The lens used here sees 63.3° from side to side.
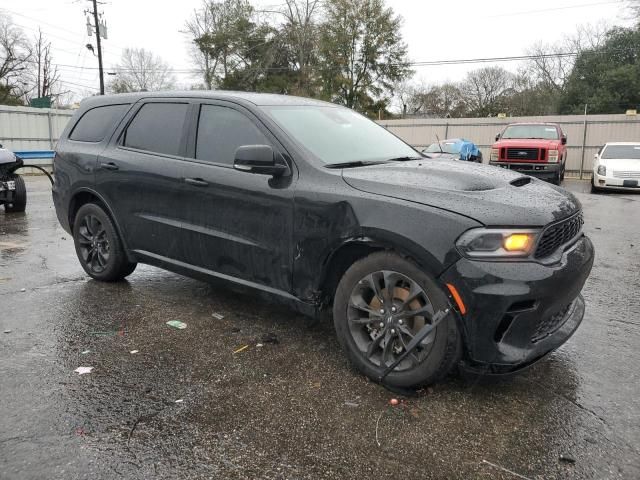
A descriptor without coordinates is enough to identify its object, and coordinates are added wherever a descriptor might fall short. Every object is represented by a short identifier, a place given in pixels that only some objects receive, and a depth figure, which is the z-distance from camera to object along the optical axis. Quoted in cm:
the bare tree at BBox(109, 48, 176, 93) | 5878
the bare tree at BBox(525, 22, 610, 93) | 4728
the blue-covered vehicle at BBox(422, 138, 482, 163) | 1797
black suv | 273
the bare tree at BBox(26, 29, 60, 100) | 5634
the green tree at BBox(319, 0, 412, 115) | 3719
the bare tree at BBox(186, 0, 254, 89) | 4156
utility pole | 3534
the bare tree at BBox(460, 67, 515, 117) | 5216
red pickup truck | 1592
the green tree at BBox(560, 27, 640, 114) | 3244
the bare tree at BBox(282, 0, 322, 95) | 3851
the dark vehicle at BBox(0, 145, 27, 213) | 936
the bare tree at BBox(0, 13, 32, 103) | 4738
